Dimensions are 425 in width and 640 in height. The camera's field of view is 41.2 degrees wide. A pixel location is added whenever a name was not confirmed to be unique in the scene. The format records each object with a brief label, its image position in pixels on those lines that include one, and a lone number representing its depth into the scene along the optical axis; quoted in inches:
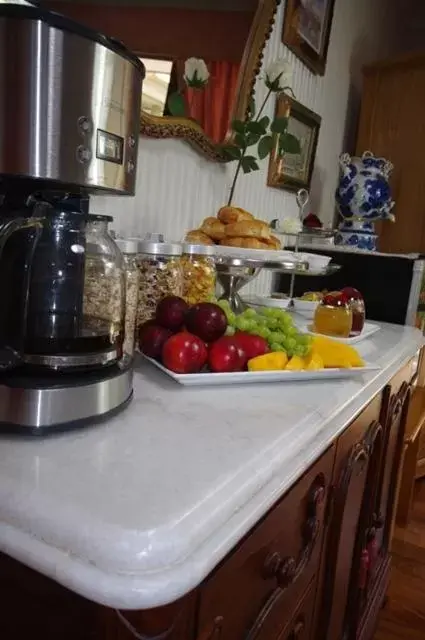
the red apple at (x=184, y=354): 33.0
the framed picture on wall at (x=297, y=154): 76.5
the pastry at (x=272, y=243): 52.7
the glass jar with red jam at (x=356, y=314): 53.7
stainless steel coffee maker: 21.9
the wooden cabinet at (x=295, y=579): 18.4
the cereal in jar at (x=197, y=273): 43.9
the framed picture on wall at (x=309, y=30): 73.8
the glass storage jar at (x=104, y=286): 29.0
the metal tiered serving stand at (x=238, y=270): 46.4
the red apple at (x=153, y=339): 35.5
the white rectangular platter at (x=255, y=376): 32.2
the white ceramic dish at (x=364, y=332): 50.4
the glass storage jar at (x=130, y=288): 33.4
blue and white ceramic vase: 91.4
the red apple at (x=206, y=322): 35.4
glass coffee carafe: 22.9
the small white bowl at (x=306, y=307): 63.6
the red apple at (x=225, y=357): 33.9
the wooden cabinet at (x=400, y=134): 98.7
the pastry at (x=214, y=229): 51.8
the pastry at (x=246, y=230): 51.0
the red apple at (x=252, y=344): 35.8
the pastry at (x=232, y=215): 52.7
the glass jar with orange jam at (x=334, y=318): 51.0
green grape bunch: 37.3
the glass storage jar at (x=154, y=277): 39.4
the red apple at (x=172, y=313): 36.2
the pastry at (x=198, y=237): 50.9
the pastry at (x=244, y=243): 50.7
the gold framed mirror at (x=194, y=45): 43.2
